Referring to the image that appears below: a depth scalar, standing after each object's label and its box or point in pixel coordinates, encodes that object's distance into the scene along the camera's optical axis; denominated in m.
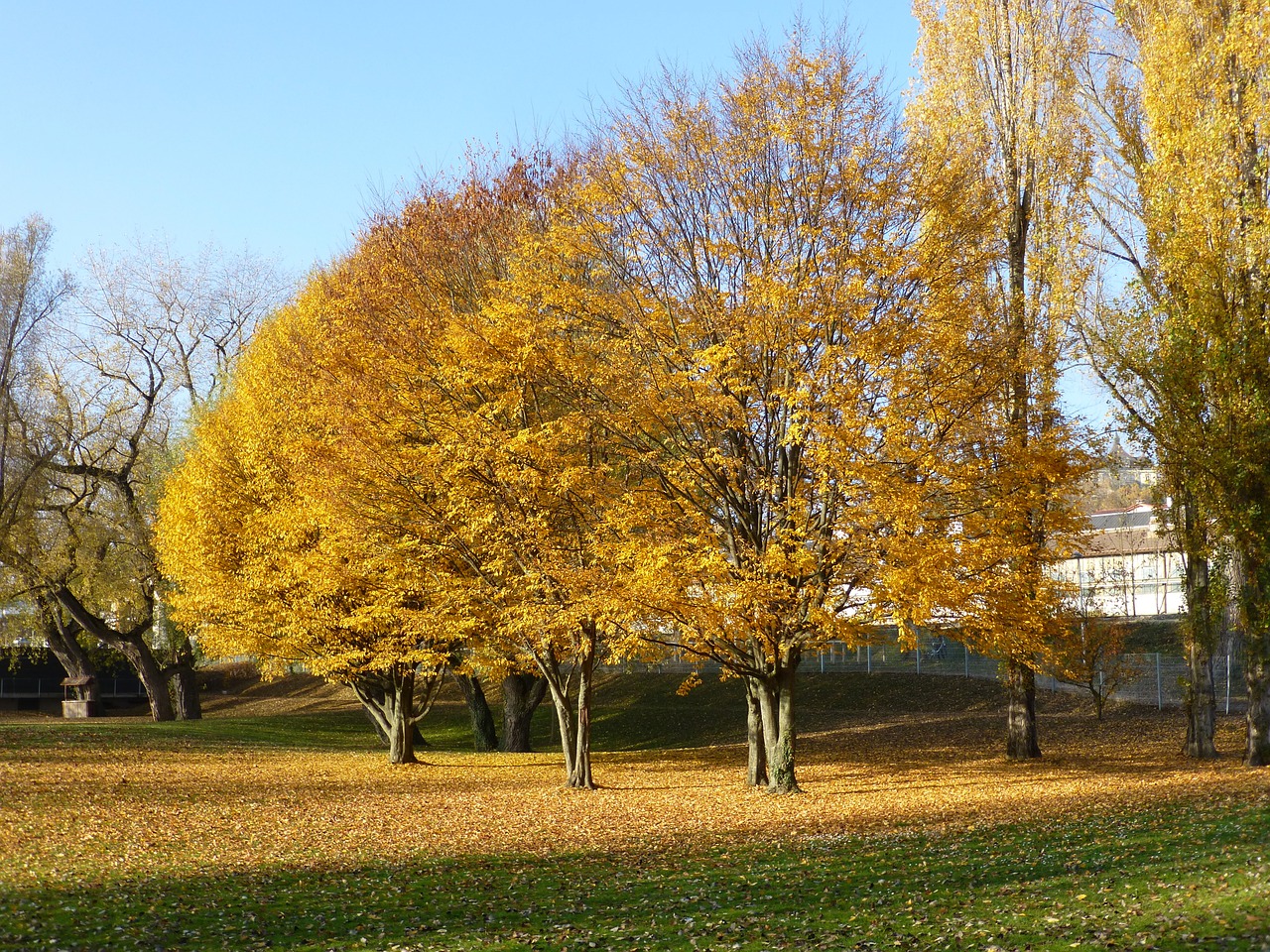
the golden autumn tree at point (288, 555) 19.58
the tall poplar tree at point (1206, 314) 16.31
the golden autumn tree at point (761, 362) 13.96
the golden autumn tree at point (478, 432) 16.09
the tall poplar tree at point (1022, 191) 15.19
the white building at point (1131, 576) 35.28
